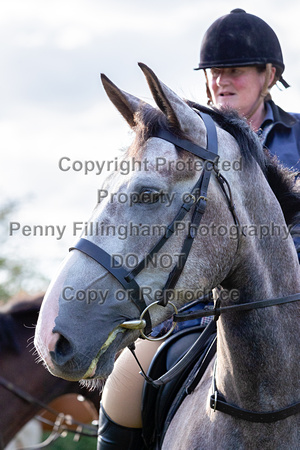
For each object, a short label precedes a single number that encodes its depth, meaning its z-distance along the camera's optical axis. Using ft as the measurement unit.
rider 27.63
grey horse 15.35
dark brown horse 41.98
